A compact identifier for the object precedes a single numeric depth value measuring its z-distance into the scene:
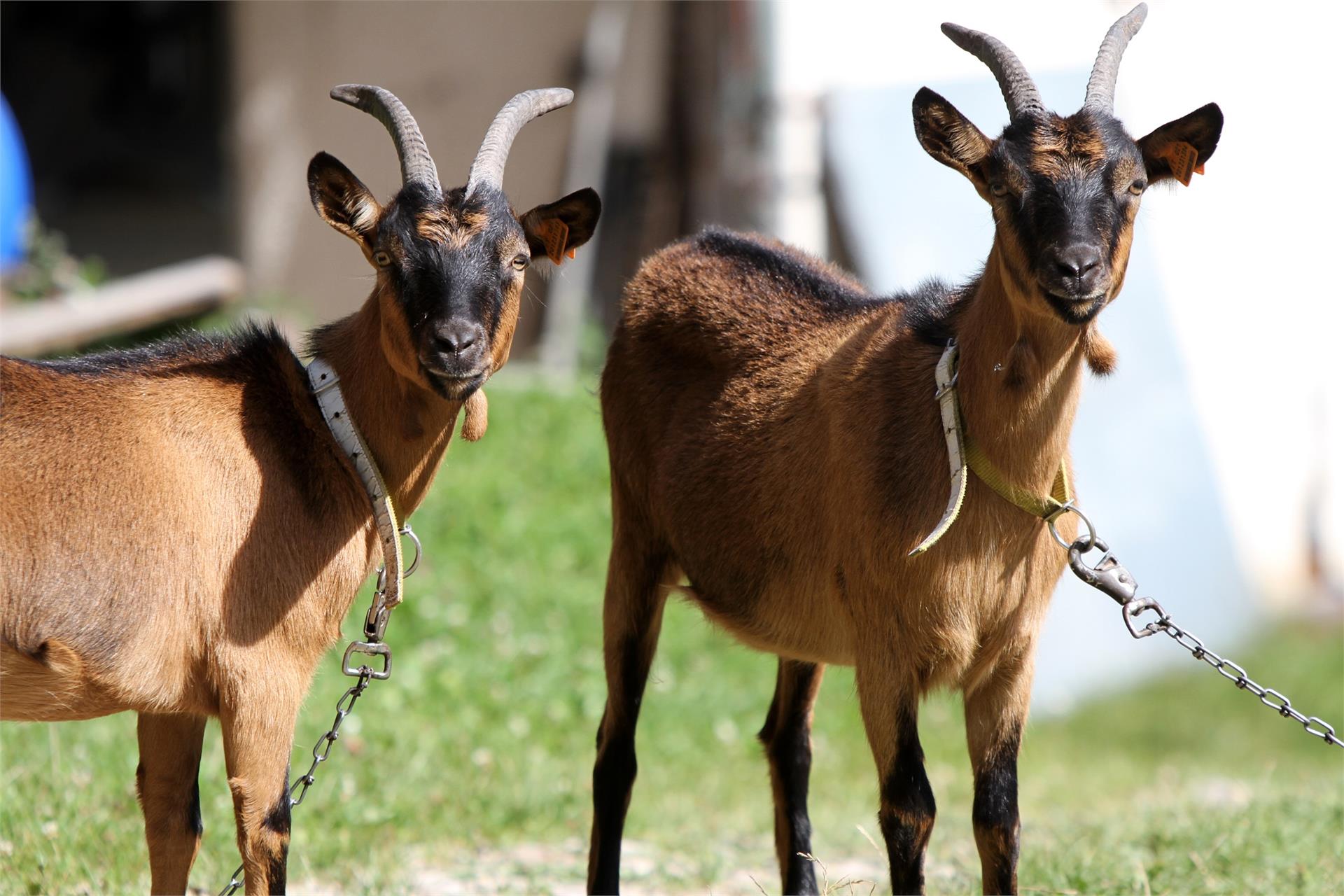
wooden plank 18.09
